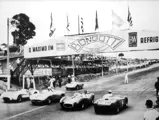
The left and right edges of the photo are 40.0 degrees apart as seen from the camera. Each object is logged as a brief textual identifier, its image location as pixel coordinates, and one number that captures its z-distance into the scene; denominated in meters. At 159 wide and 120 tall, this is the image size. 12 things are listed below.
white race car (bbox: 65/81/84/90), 22.08
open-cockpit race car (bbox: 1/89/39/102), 17.00
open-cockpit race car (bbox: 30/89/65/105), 15.39
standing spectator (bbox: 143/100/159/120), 6.29
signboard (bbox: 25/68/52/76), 21.16
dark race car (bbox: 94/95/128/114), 11.96
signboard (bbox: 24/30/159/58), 14.18
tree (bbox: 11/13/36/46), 27.47
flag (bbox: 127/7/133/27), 14.83
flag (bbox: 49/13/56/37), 18.58
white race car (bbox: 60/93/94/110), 13.34
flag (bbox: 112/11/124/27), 15.10
